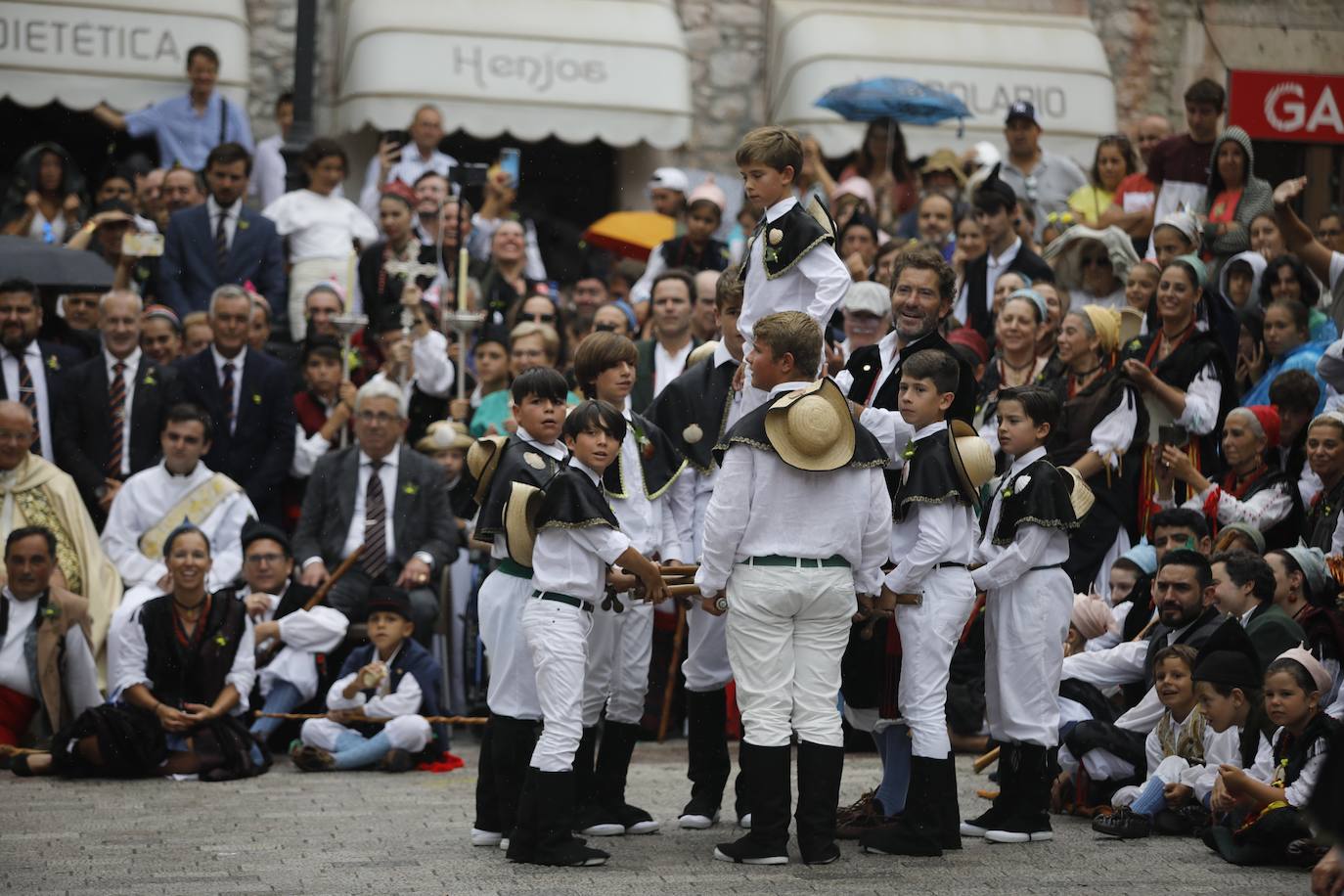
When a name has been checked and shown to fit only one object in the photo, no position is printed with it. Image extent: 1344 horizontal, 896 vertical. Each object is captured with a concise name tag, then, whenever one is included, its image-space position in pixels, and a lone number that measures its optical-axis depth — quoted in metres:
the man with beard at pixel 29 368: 22.16
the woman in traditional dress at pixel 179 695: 18.12
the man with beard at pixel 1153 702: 15.96
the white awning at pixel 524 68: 33.09
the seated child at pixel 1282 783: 13.58
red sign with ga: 38.25
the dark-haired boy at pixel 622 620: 14.85
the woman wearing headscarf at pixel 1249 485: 18.45
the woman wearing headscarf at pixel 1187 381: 19.50
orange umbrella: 28.89
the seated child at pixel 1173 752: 14.91
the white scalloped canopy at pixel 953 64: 35.22
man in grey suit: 21.23
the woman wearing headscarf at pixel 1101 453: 19.62
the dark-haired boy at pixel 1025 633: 14.64
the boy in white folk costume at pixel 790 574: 13.48
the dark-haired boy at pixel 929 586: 14.04
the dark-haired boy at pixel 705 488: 15.27
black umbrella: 23.27
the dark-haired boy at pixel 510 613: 14.12
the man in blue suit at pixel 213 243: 25.45
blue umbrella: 29.40
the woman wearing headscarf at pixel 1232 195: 23.14
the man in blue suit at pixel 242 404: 22.84
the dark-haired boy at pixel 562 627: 13.47
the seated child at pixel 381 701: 18.89
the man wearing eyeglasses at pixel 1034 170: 27.42
